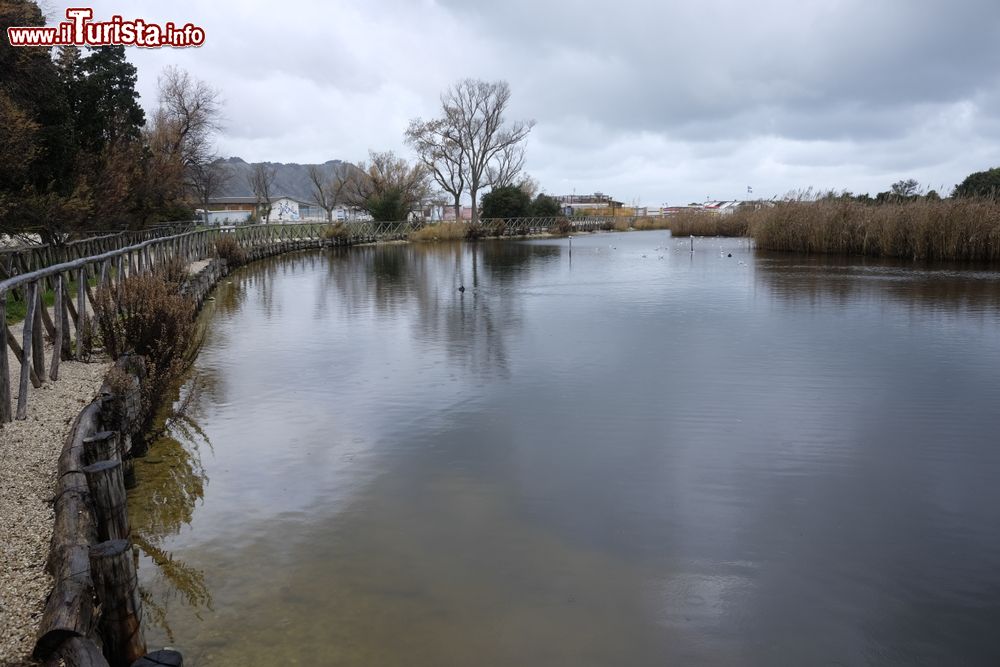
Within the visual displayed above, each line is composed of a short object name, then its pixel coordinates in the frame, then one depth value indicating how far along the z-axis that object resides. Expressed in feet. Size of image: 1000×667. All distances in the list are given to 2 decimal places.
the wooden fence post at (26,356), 21.02
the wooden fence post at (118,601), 11.74
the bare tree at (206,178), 167.44
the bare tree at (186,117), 151.33
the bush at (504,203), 207.31
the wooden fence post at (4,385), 19.72
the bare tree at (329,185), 302.25
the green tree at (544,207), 221.66
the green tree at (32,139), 47.93
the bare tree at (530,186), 300.85
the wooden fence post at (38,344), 23.77
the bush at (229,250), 95.66
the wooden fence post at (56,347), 25.27
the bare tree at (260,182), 303.42
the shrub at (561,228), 214.28
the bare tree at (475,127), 214.90
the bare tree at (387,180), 241.76
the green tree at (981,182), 146.88
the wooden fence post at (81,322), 28.96
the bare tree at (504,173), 248.32
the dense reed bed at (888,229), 82.64
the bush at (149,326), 27.61
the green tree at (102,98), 70.79
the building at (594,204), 288.94
